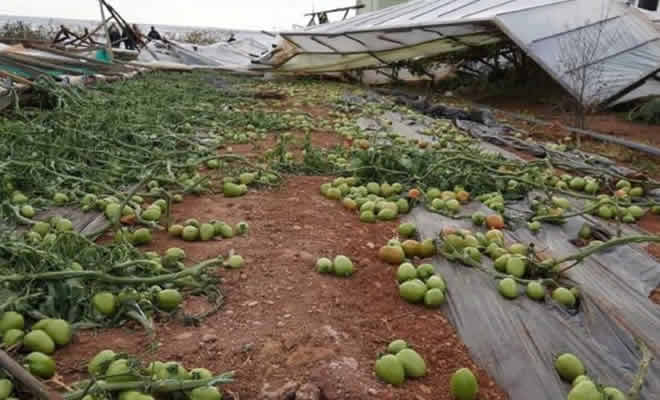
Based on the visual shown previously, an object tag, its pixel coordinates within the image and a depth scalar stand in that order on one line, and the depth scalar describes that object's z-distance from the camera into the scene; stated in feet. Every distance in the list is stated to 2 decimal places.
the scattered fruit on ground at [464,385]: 4.94
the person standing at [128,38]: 55.47
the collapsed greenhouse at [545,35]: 27.32
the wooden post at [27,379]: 3.56
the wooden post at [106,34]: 39.75
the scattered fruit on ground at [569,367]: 5.37
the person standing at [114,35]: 61.88
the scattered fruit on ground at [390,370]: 5.13
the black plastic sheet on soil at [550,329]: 5.46
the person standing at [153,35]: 68.51
